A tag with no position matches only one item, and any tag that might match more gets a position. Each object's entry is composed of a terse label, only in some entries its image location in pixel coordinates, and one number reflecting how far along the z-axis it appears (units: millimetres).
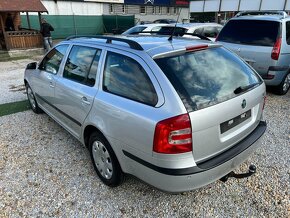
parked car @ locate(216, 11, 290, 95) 5188
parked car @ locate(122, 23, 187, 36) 9156
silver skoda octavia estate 2092
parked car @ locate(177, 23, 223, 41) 7979
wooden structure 13366
